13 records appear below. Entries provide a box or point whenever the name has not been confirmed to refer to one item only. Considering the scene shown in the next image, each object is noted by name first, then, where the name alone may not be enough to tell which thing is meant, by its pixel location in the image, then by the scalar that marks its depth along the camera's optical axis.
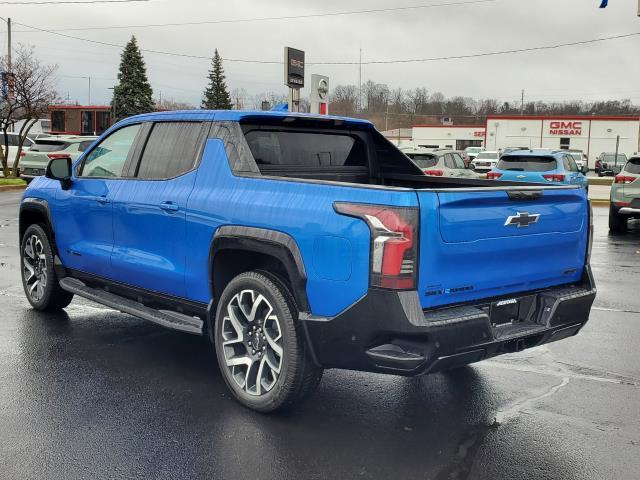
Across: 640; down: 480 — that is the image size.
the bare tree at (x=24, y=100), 25.20
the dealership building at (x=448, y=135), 80.69
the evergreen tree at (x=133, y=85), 59.84
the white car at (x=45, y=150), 21.84
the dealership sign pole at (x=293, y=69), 19.08
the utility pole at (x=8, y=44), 29.80
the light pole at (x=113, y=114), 46.29
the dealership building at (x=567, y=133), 65.75
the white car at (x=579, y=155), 43.41
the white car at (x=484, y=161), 44.66
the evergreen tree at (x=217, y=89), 74.62
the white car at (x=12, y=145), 28.94
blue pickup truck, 3.50
